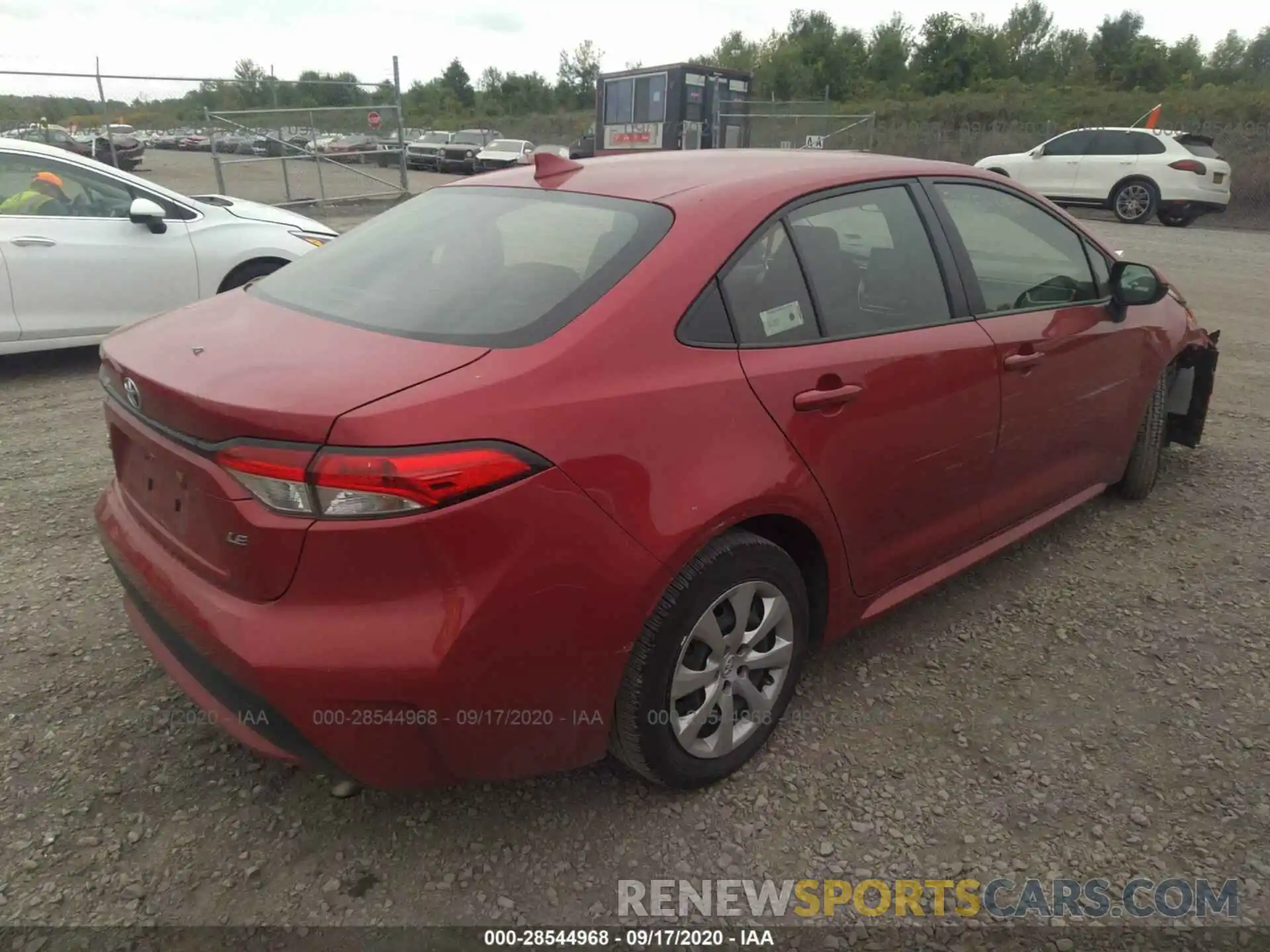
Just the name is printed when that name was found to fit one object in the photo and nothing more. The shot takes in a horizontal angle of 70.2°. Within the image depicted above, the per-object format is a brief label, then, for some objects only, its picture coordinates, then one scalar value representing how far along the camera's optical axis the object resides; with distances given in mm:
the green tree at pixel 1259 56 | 58294
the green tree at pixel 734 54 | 61531
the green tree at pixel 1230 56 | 50638
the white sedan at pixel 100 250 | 5621
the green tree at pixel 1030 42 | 47969
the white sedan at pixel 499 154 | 27516
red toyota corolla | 1815
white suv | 15547
